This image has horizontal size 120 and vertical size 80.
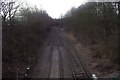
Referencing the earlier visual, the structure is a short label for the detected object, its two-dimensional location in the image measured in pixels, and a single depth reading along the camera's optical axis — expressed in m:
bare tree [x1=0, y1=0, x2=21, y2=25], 12.88
